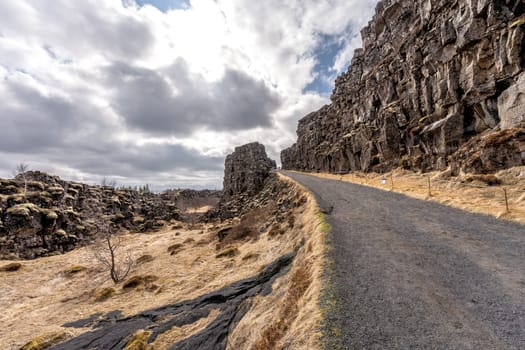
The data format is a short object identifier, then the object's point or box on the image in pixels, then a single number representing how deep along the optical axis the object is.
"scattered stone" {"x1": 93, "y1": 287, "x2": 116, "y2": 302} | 20.33
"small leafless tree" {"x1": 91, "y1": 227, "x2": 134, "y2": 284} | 25.15
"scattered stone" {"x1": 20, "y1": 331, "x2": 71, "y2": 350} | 12.85
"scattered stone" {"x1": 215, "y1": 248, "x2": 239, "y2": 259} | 22.32
